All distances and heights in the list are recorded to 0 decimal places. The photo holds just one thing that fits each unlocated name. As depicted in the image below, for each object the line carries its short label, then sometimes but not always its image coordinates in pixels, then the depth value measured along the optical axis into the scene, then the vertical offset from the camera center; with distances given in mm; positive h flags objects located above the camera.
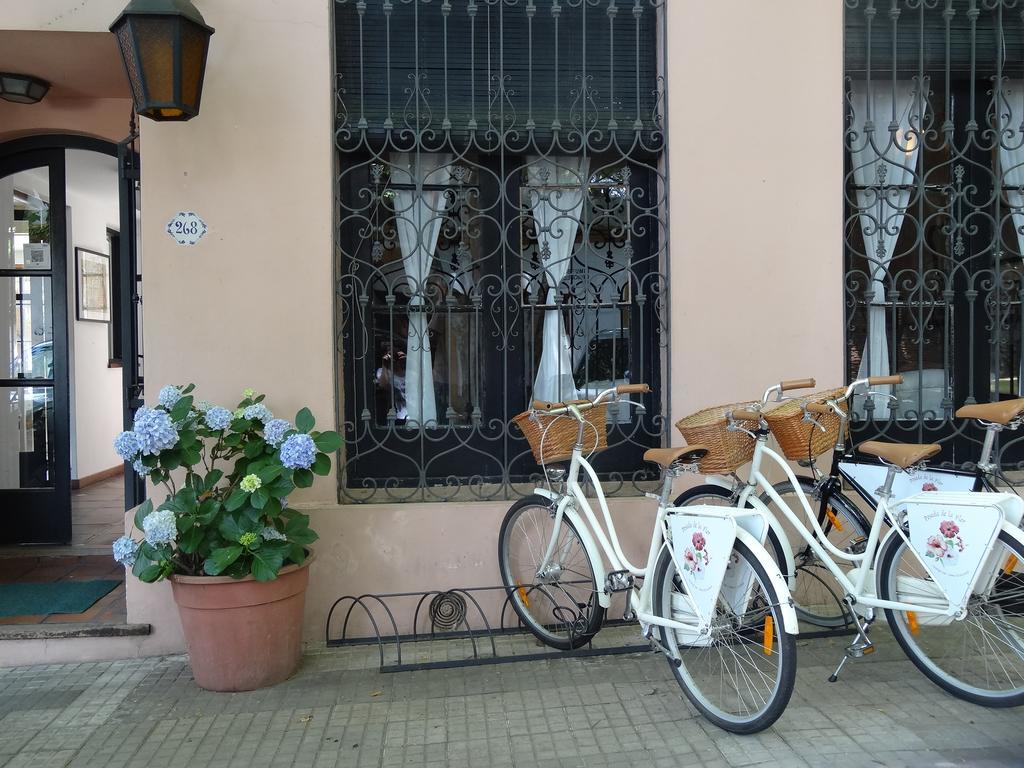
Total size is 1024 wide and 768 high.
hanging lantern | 3723 +1406
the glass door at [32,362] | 5871 +9
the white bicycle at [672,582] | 3049 -935
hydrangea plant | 3559 -557
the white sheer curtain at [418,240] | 4527 +649
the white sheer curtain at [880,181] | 4730 +1000
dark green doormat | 4477 -1303
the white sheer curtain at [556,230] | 4605 +713
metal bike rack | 4262 -1333
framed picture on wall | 8523 +822
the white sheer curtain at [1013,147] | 4855 +1206
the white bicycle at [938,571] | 3070 -835
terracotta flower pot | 3633 -1166
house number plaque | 4191 +670
